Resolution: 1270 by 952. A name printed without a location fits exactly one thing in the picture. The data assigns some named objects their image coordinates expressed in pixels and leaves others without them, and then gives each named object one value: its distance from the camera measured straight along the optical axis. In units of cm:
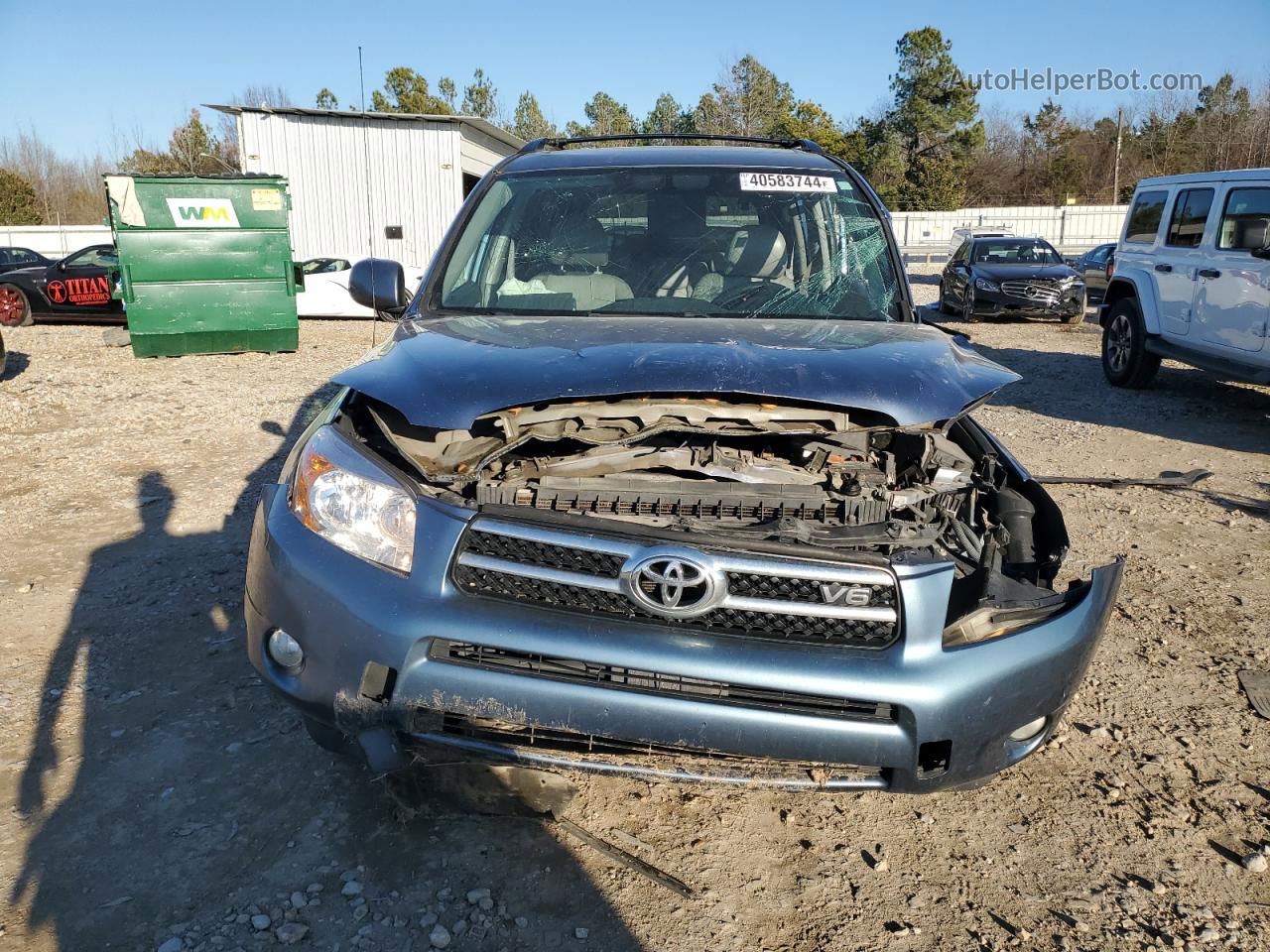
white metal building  2302
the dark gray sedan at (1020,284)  1617
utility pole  4897
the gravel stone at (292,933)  215
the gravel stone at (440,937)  216
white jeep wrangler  761
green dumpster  1135
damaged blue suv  205
